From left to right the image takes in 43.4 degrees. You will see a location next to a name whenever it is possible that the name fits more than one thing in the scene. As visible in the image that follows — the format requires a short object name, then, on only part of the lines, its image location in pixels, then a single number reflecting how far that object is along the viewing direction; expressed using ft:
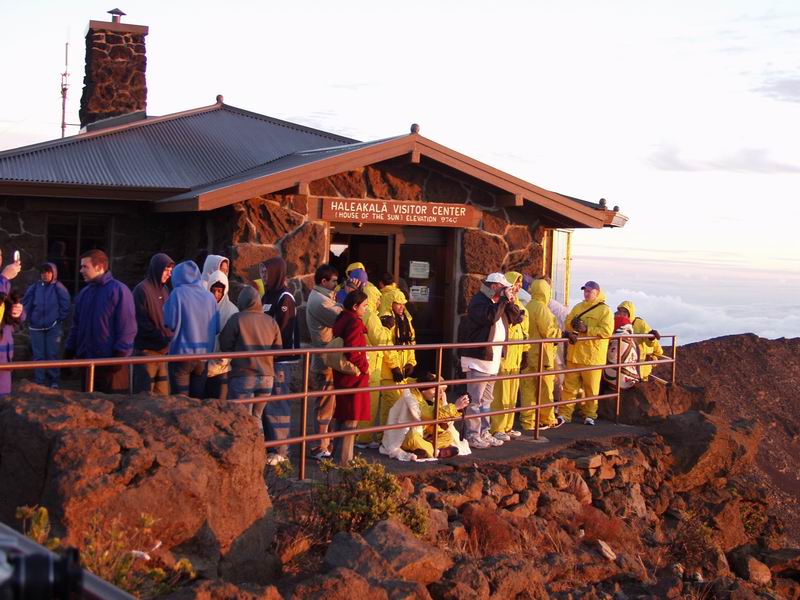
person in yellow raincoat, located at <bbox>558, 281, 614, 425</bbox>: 35.47
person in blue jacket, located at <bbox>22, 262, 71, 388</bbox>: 36.96
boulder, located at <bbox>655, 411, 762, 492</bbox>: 35.78
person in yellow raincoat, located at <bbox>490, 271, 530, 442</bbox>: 32.48
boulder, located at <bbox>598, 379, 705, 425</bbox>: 37.42
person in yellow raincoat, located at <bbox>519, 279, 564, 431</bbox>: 34.37
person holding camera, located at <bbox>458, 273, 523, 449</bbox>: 31.12
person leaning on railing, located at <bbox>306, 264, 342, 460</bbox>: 28.35
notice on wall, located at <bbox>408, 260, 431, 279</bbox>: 41.57
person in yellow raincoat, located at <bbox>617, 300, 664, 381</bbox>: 39.97
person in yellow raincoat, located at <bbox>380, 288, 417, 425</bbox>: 29.30
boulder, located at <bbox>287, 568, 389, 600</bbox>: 16.24
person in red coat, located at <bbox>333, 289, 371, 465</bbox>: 26.25
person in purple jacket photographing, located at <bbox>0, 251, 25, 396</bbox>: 27.35
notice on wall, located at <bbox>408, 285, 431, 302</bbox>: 41.83
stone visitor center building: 37.35
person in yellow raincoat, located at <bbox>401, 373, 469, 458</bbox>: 28.45
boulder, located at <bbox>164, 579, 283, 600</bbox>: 14.02
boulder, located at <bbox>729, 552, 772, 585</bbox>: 31.76
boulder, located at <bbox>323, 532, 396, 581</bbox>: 17.69
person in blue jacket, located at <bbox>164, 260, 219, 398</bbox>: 25.48
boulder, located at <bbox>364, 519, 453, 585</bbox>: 18.52
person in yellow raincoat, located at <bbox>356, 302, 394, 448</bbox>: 29.17
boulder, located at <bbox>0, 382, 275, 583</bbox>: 15.06
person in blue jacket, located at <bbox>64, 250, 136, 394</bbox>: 23.91
